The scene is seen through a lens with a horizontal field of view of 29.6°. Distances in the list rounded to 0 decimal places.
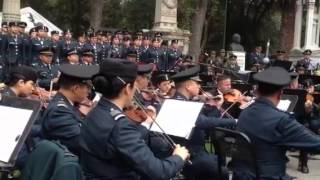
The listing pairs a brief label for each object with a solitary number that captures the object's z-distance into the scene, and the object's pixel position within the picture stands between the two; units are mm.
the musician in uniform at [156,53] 19297
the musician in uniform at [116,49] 18392
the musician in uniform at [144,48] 19231
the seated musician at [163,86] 8766
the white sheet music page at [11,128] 4418
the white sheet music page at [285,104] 7505
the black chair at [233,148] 5070
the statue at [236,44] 25041
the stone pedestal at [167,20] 24062
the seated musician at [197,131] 6633
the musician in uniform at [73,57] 13016
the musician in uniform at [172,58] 19219
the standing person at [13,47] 16953
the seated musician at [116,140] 3883
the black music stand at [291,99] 7716
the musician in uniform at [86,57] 14061
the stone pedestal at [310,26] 31094
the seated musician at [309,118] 9633
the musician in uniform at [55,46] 16234
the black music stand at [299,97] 8648
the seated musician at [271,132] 4977
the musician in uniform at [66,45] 17011
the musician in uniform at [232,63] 20212
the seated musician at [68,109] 5207
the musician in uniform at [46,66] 12266
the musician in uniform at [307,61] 20966
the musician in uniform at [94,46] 18189
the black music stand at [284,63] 9983
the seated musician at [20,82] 6867
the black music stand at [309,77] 11641
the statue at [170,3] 24092
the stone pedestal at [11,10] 22617
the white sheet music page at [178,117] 5844
